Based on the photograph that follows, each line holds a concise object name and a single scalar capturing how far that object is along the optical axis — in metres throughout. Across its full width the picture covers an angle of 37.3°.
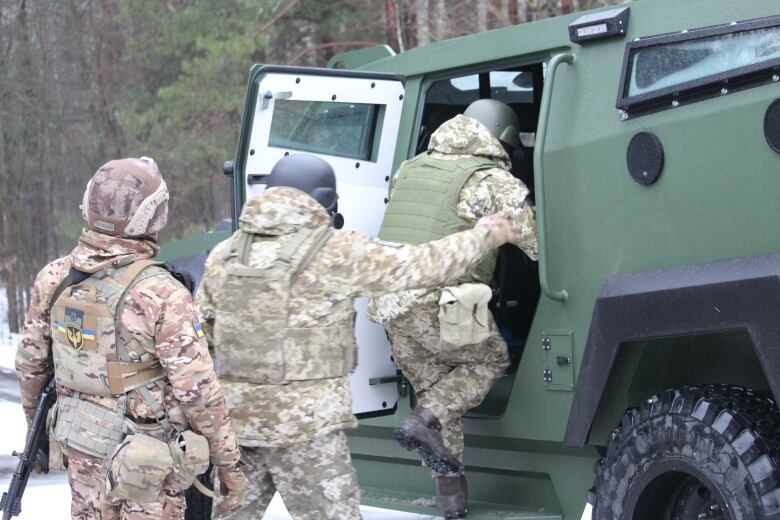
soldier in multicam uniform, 3.43
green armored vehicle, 3.31
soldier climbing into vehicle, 4.55
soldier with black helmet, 3.72
